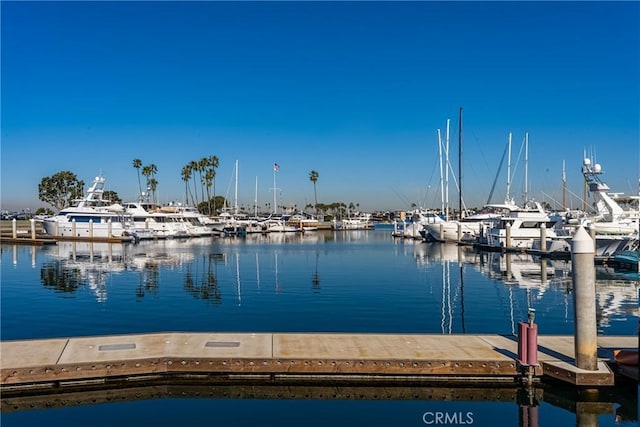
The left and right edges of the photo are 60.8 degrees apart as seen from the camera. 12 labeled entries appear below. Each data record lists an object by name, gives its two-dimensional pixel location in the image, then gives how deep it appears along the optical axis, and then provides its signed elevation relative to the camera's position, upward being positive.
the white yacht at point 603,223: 48.50 -1.84
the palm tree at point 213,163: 137.38 +12.25
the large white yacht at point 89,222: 75.56 -1.00
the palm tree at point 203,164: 137.00 +12.12
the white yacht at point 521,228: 59.94 -2.58
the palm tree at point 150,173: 135.12 +9.87
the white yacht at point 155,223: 83.03 -1.58
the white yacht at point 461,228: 75.19 -3.01
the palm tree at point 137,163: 131.12 +12.17
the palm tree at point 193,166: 137.38 +11.85
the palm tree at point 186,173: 139.62 +10.16
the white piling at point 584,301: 12.25 -2.19
